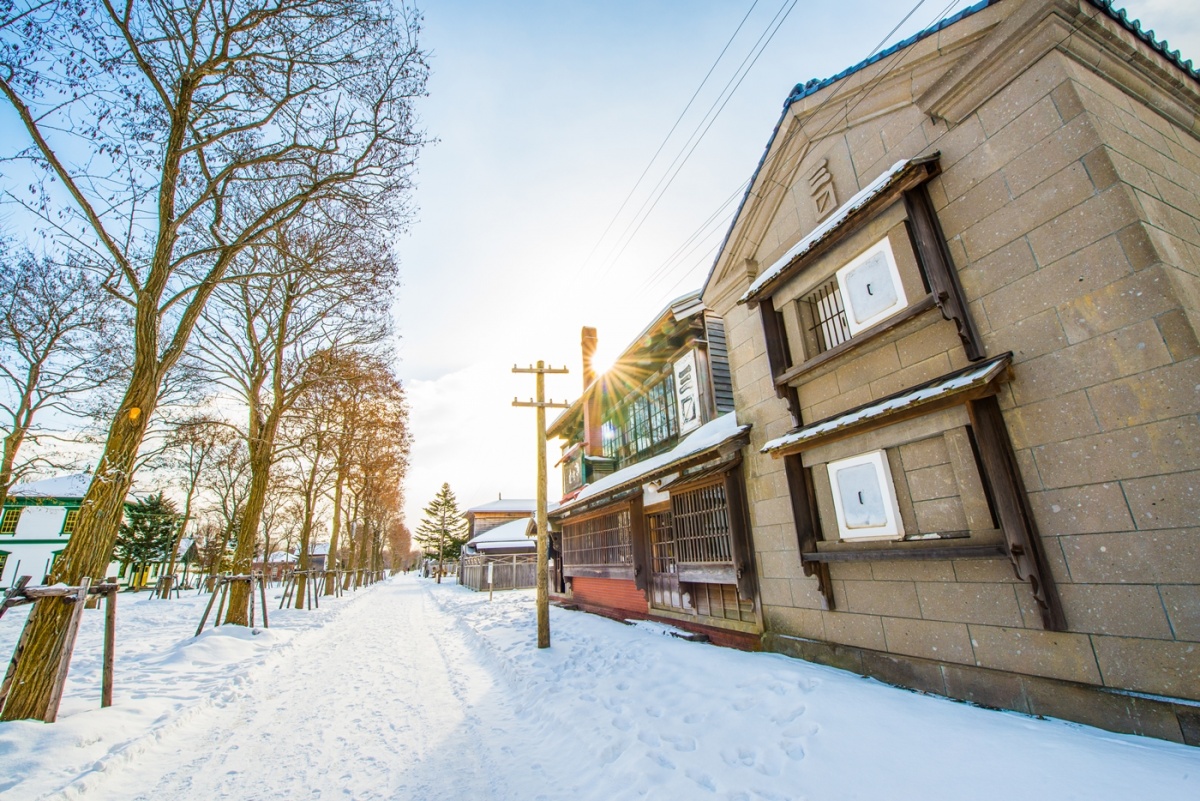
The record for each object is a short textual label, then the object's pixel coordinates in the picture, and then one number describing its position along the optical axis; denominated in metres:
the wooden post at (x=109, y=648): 5.46
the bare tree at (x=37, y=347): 13.68
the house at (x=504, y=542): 30.25
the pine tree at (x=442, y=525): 56.34
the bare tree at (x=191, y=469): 21.51
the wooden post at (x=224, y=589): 10.83
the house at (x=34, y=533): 31.50
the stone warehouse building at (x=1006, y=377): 3.52
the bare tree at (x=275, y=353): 10.44
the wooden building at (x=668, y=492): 7.92
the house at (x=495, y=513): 42.44
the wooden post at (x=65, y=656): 4.86
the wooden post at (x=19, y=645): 4.70
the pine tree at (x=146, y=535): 33.19
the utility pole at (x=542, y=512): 8.93
